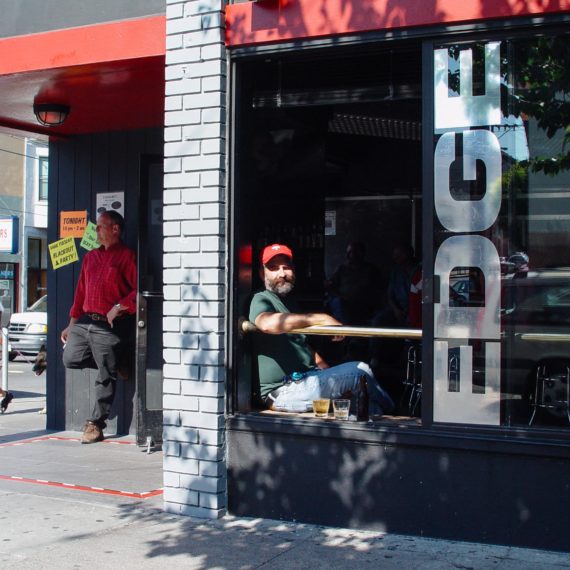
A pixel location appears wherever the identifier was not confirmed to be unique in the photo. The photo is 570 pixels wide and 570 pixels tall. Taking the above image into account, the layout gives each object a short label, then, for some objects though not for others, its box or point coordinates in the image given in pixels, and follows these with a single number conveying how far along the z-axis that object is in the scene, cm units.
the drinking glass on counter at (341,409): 569
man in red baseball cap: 589
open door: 768
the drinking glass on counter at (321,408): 579
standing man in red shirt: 823
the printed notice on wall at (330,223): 1043
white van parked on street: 1981
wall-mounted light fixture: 786
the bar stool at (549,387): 522
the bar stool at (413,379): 699
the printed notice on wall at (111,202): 880
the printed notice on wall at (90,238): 894
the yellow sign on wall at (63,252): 911
